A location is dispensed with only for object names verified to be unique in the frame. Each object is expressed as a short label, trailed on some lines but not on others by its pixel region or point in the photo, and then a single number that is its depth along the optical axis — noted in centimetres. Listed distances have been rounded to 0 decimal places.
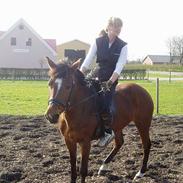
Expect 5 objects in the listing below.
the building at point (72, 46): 7944
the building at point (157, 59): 13450
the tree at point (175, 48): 11769
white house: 6353
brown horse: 576
